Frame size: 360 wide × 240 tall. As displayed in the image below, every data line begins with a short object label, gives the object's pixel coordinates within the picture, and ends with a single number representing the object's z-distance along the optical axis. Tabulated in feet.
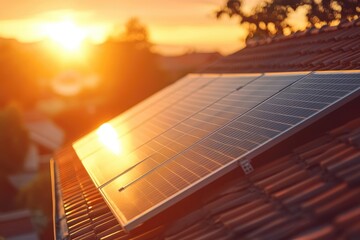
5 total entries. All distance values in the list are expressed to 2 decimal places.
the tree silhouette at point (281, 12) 69.43
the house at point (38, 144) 133.90
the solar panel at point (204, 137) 20.04
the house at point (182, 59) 375.39
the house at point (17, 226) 77.87
